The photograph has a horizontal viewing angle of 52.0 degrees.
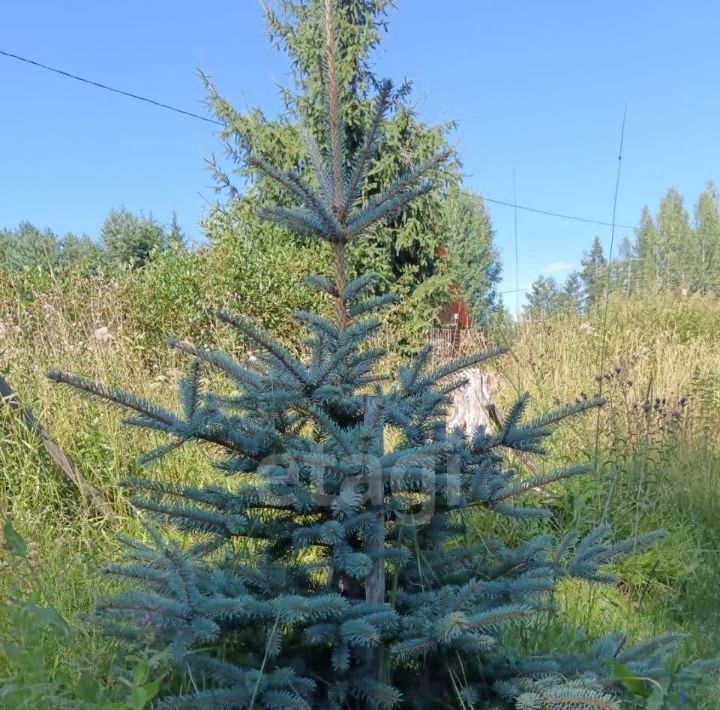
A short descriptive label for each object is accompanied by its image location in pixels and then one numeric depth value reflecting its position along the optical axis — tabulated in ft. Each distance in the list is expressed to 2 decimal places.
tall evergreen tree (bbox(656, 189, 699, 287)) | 175.73
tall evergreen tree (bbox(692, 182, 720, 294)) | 162.35
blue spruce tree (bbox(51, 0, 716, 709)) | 5.30
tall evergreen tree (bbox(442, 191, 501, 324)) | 93.03
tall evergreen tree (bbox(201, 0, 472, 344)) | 40.83
